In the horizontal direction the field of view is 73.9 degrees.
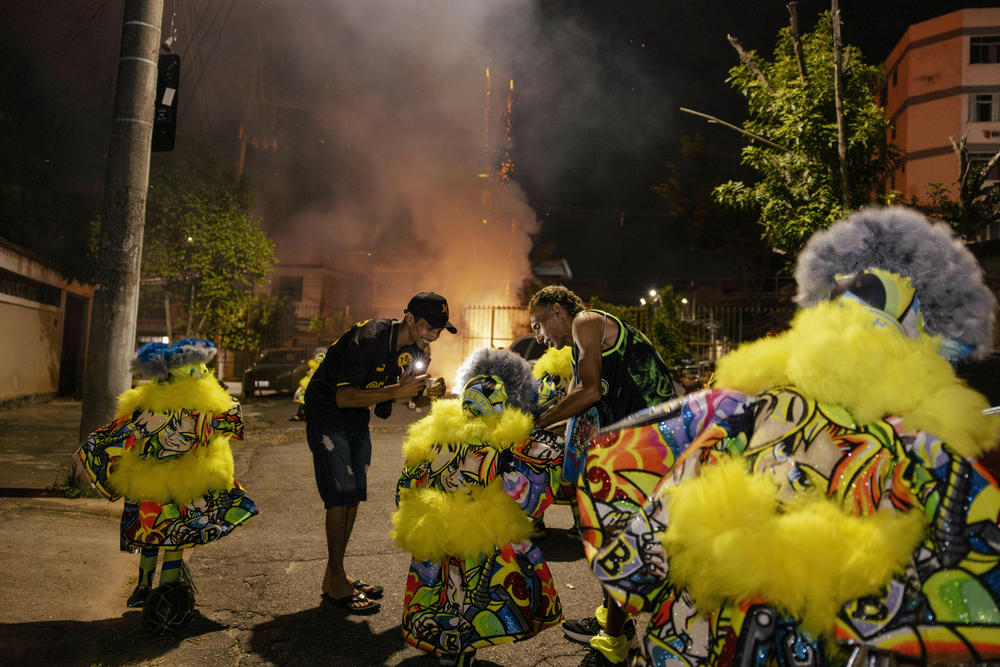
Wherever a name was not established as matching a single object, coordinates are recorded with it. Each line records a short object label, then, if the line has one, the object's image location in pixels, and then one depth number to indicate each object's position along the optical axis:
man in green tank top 3.65
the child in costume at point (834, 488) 1.52
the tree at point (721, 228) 21.88
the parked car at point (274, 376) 18.75
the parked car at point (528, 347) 12.80
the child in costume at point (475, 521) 3.02
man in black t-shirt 4.05
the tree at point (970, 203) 8.48
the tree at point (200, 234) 16.67
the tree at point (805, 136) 8.33
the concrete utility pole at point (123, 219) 6.21
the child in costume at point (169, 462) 3.64
